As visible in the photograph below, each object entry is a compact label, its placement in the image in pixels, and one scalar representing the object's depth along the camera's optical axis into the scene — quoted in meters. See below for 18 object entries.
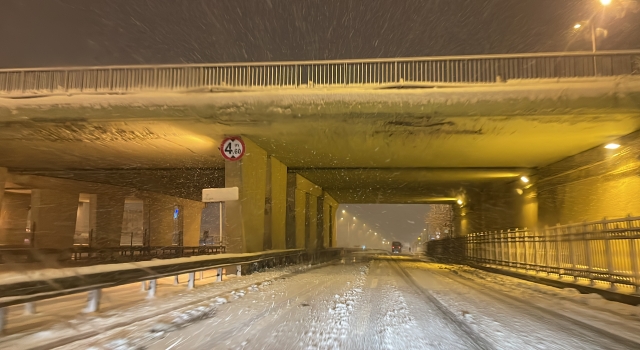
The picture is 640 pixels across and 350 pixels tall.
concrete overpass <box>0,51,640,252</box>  15.65
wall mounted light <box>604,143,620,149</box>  19.80
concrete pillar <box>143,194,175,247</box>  43.00
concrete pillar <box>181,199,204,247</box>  50.19
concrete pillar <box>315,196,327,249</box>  43.88
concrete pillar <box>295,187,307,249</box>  32.00
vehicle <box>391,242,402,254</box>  83.88
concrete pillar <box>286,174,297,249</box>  30.67
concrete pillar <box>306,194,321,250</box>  37.97
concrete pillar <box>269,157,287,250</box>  24.53
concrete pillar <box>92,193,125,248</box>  36.02
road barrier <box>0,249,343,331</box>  6.57
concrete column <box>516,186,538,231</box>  29.79
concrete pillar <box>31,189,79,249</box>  30.92
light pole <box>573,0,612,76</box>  15.46
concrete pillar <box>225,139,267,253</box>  19.06
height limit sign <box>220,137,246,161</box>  18.86
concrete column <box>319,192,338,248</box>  47.68
